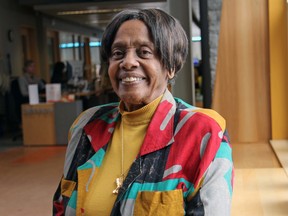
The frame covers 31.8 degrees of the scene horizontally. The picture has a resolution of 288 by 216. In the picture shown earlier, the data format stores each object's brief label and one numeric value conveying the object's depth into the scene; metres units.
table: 9.16
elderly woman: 1.34
